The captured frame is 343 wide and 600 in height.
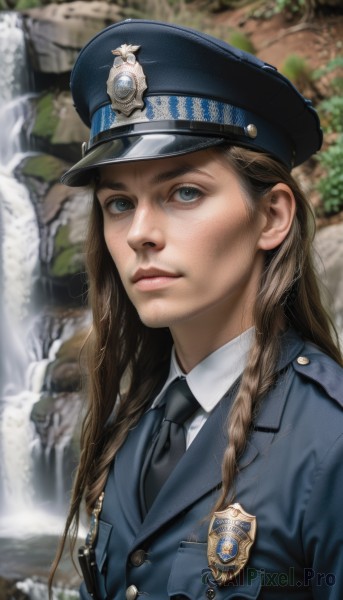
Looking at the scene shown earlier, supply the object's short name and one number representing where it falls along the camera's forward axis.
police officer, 1.37
